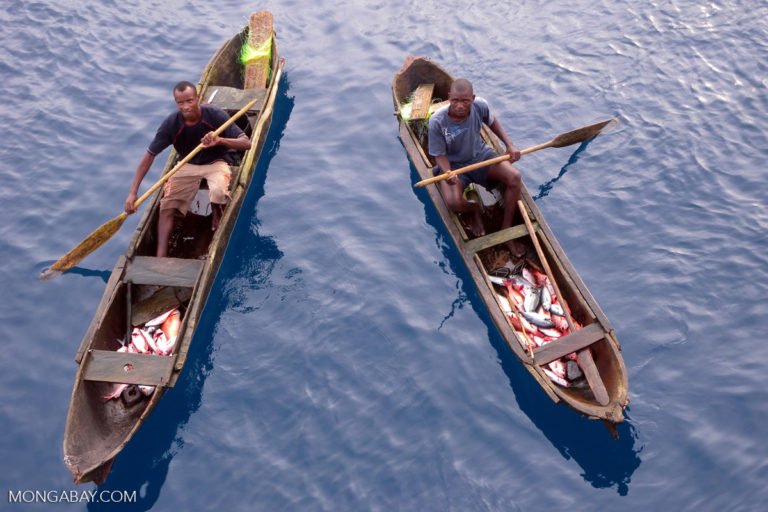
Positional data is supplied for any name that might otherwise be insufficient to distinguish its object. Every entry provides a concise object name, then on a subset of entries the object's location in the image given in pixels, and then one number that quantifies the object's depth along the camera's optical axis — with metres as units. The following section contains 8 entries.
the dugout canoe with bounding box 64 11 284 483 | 8.33
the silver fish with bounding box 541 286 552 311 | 10.03
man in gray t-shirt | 10.57
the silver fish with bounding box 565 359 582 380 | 9.14
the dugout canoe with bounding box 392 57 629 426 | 8.65
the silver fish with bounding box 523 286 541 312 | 10.08
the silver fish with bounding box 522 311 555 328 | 9.81
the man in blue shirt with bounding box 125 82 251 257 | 10.29
